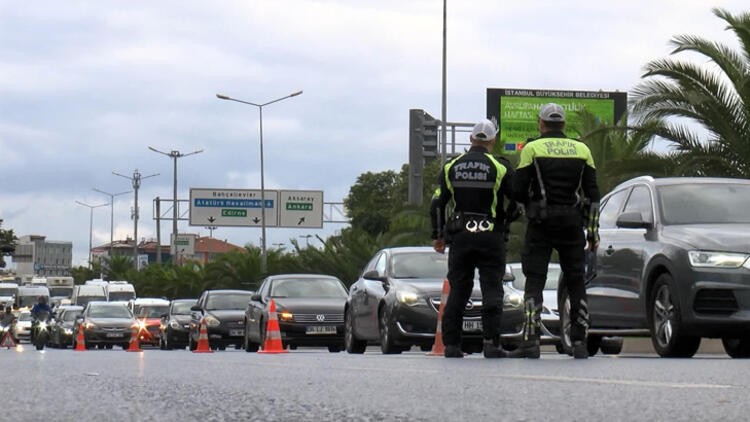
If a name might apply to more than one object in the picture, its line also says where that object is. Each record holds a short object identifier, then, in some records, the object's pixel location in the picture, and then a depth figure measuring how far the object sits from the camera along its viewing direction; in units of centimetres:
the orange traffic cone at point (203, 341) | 2602
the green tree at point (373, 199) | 10031
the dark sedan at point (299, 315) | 2438
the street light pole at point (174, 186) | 8419
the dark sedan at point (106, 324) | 4156
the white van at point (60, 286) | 8700
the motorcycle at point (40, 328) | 4066
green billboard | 6347
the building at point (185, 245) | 12613
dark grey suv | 1262
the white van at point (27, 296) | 7882
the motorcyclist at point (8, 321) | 4156
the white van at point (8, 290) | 8116
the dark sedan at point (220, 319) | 3167
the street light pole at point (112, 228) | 12850
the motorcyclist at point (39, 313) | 4166
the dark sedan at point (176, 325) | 3809
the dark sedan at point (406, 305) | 1736
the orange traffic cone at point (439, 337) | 1502
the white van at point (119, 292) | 6594
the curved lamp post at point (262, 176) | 6352
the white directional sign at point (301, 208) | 7975
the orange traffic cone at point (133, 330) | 4056
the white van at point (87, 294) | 6525
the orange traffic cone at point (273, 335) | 1942
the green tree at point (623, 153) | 2824
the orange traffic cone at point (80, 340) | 3873
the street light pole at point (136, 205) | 10619
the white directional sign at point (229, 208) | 7906
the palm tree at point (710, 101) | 2616
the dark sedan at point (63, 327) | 4941
